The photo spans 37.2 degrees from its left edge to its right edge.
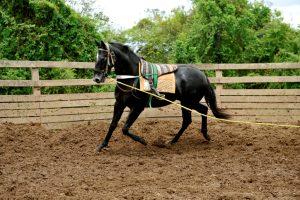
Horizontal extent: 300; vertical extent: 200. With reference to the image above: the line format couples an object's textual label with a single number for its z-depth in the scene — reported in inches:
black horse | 300.4
